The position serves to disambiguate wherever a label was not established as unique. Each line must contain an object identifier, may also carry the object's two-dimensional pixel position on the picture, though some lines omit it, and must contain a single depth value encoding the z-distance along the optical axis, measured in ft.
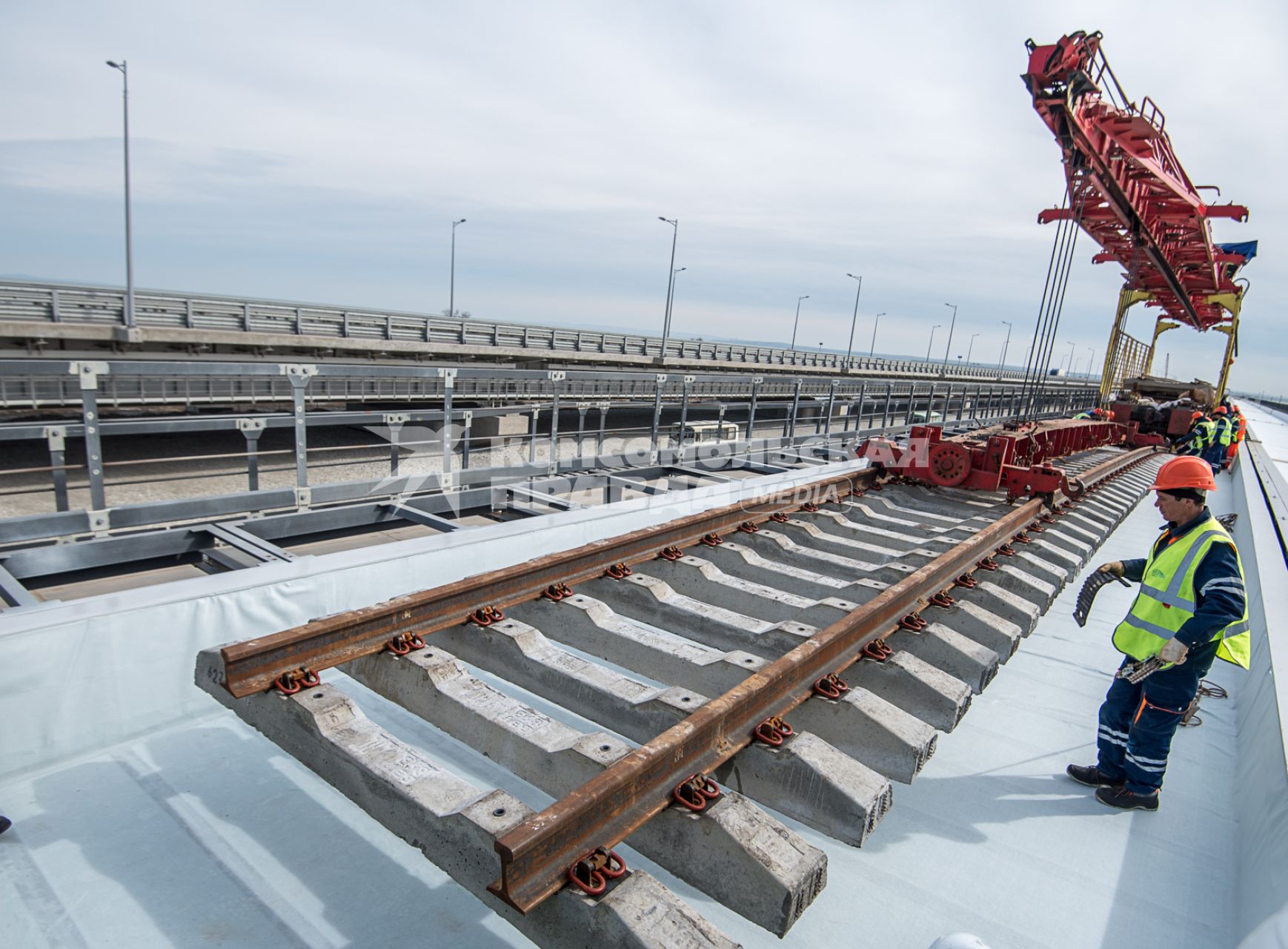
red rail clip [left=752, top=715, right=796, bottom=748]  9.25
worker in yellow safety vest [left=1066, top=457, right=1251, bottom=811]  11.37
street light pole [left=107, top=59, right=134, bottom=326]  66.54
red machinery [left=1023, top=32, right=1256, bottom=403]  34.53
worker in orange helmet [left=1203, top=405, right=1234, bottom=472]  54.19
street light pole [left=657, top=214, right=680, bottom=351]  151.33
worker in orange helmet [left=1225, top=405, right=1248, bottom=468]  61.62
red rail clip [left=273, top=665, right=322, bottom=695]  9.66
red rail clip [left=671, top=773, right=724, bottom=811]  7.93
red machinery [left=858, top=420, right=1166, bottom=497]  27.50
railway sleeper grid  7.10
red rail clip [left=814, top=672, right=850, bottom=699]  10.62
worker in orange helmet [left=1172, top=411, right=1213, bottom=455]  52.97
